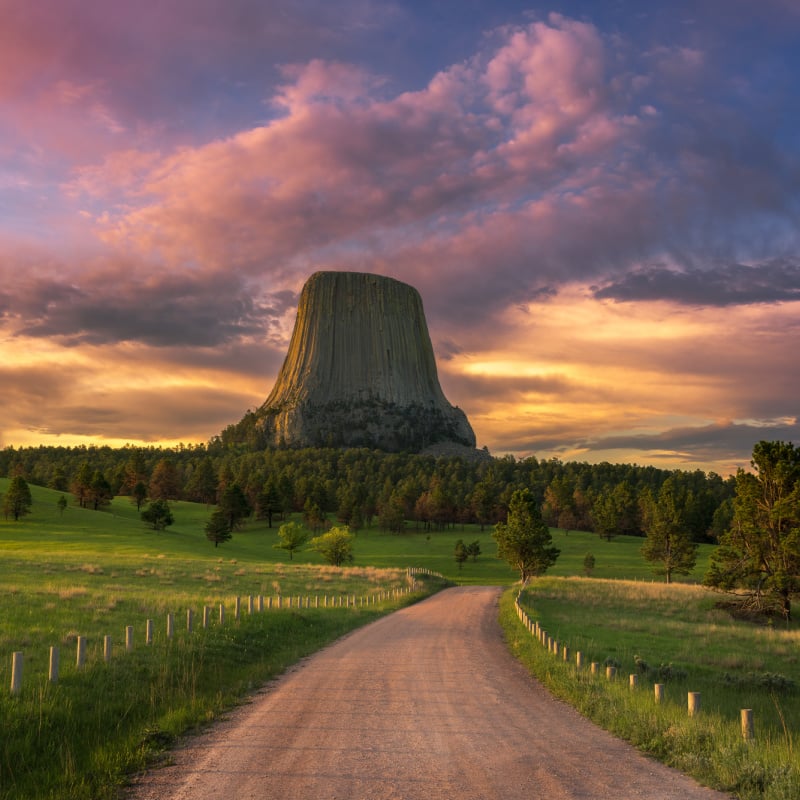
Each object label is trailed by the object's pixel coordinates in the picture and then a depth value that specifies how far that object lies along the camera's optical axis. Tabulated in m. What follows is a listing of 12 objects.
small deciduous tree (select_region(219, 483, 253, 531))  117.06
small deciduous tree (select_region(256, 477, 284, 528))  124.75
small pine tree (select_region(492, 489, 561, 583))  70.19
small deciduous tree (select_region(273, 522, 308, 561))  90.69
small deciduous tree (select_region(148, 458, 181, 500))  140.00
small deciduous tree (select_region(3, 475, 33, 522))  96.38
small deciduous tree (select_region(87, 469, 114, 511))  118.88
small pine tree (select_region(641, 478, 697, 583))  80.81
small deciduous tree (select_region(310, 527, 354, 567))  83.12
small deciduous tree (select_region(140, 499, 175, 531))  101.38
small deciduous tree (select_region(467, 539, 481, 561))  95.57
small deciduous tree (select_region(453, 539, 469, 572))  92.88
